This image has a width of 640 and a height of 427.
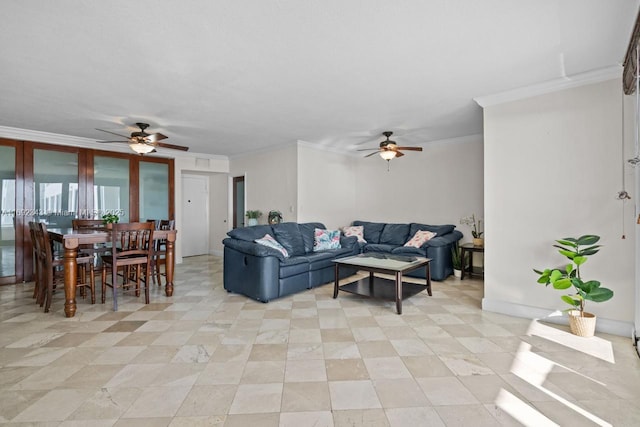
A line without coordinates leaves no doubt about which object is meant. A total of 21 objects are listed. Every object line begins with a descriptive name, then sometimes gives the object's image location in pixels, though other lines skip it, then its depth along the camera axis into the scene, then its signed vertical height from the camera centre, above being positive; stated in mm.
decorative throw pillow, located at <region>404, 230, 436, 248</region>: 5355 -504
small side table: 4912 -795
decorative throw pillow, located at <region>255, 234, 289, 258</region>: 4262 -468
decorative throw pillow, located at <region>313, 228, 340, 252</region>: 5211 -512
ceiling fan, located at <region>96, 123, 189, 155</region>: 4324 +1030
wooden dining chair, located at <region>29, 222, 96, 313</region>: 3475 -742
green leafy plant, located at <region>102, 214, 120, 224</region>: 4516 -114
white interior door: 7539 -95
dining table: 3336 -489
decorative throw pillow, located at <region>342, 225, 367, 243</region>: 6375 -437
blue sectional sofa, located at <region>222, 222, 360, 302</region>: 3834 -732
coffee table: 3527 -831
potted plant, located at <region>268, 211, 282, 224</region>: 6031 -118
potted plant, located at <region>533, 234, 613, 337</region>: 2635 -669
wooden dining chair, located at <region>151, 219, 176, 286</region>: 4733 -662
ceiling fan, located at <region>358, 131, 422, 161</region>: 4891 +1026
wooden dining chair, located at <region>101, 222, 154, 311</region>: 3635 -495
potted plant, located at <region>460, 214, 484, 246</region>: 5342 -248
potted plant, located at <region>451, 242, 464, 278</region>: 5152 -884
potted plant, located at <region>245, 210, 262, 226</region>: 6551 -105
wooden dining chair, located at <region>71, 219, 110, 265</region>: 4645 -226
